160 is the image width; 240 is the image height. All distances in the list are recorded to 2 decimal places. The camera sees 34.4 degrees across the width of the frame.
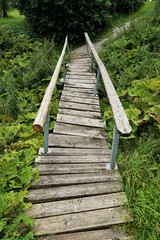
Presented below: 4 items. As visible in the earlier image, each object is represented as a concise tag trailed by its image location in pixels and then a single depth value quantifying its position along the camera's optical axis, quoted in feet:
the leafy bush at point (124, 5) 50.96
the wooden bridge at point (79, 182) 9.32
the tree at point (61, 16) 37.09
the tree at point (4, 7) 61.94
